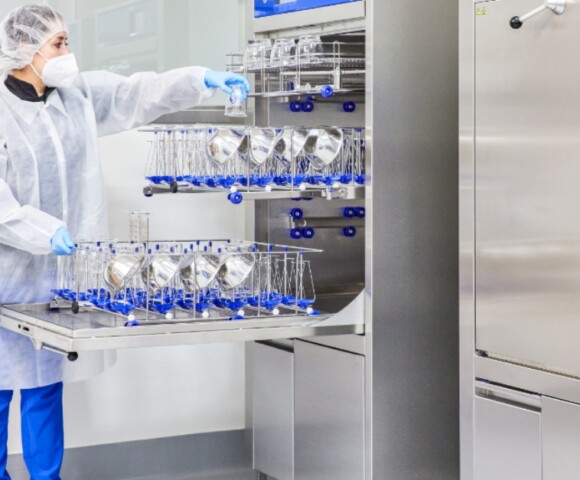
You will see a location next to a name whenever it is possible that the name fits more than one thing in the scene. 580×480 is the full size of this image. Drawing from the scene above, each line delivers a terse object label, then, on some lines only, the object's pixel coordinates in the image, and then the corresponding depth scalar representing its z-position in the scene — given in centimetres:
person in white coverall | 328
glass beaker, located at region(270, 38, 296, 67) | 331
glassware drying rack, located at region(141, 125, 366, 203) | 311
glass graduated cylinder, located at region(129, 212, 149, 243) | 371
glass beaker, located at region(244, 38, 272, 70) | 337
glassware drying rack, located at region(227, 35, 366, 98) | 327
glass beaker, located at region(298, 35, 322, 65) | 327
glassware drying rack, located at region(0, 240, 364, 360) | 280
